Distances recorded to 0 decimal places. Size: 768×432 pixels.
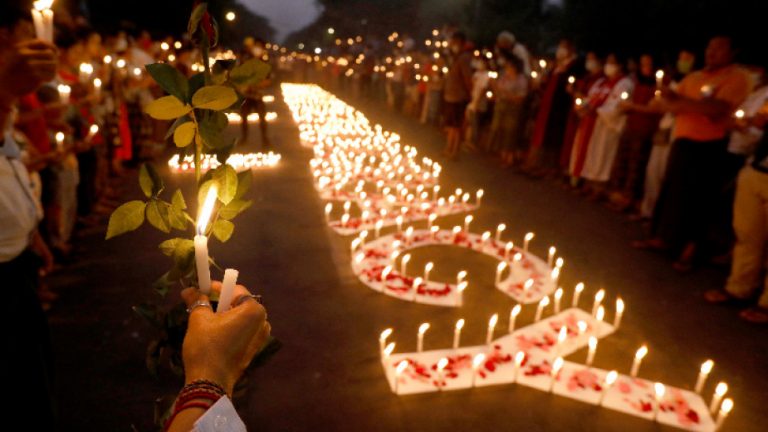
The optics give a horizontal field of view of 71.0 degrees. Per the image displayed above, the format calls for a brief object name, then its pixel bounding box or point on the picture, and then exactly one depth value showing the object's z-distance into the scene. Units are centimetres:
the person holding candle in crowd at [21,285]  231
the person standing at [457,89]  1175
